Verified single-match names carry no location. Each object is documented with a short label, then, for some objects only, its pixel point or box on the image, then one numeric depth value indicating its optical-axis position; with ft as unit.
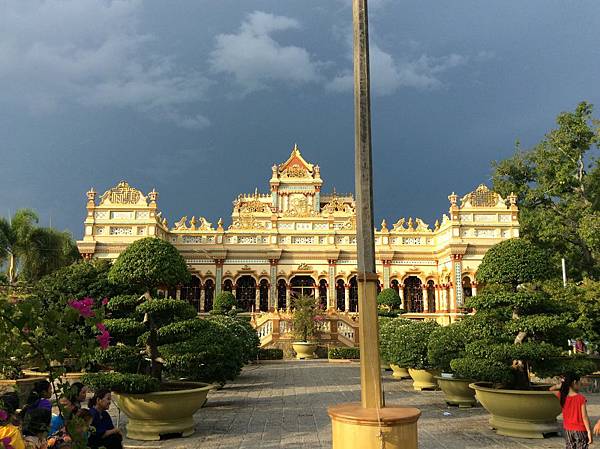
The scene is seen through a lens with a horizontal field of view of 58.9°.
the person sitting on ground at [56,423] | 19.33
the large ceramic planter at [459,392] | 37.17
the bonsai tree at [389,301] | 88.89
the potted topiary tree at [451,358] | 36.81
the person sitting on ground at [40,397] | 19.43
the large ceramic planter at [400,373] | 56.54
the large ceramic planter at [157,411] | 27.61
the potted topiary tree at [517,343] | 27.91
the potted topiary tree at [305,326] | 80.28
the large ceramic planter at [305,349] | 80.89
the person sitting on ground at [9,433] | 11.72
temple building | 106.32
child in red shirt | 19.36
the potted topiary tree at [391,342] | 47.02
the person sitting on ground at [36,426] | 15.60
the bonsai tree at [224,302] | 90.84
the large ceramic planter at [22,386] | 41.16
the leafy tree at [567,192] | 98.02
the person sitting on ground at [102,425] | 20.18
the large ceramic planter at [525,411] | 27.45
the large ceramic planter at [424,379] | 46.80
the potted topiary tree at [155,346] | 27.76
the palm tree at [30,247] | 98.09
